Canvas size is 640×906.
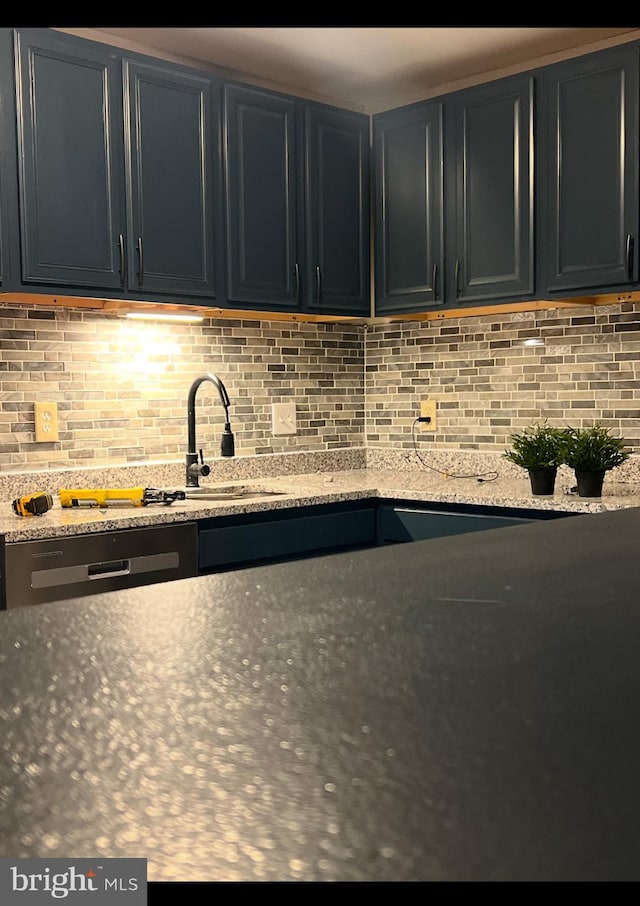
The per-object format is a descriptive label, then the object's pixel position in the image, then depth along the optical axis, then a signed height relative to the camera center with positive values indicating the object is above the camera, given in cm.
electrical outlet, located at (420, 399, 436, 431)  428 -8
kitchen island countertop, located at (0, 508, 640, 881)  24 -11
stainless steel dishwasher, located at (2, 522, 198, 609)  262 -48
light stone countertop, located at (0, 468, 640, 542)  276 -36
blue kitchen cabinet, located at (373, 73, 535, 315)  360 +80
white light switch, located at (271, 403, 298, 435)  418 -9
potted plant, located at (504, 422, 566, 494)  329 -23
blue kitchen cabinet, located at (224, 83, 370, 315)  363 +80
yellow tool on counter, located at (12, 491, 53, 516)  287 -32
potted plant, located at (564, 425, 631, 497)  322 -23
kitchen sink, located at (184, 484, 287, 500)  350 -37
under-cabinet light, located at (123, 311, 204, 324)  355 +32
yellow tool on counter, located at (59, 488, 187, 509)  311 -33
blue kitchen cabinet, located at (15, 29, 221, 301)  302 +80
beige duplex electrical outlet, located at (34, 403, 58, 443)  333 -7
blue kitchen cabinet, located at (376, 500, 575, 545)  323 -45
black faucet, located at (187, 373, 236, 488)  351 -15
